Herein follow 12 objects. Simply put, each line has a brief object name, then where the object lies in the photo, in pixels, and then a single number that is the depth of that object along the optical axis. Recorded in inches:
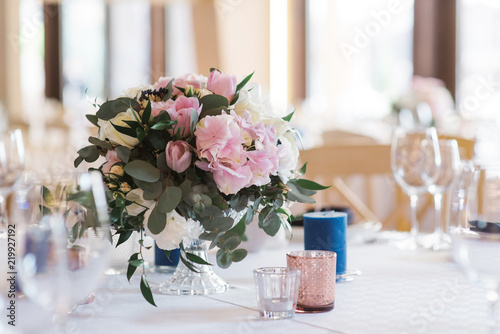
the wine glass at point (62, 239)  46.9
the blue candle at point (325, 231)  65.1
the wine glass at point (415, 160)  78.0
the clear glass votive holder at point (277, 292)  55.7
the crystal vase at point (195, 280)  62.3
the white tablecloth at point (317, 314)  54.6
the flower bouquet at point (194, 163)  58.1
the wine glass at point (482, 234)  50.4
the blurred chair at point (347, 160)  110.3
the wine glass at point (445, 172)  78.1
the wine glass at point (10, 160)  80.9
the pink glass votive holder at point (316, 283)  57.5
